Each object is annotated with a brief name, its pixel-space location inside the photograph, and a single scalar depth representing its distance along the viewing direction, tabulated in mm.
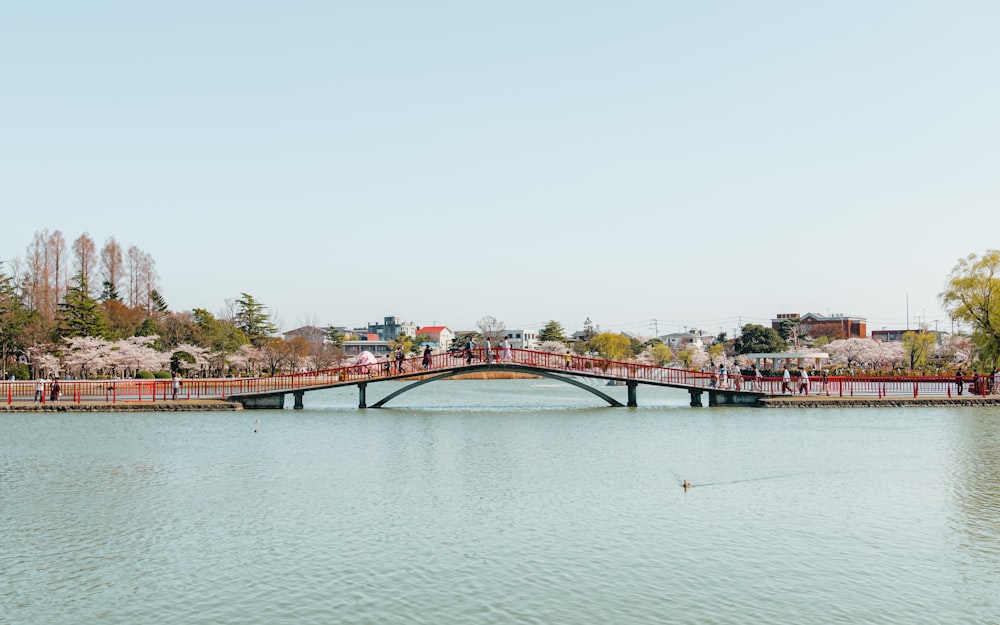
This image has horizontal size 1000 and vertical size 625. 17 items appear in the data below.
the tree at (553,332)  124438
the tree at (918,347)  80938
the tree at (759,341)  103125
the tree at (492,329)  130638
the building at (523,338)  164000
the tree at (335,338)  134050
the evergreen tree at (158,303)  81875
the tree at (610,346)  108625
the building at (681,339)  174225
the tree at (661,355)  109669
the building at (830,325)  136500
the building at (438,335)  183875
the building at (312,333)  111506
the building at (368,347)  166525
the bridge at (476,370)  42062
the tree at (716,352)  108425
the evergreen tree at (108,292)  77375
